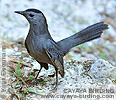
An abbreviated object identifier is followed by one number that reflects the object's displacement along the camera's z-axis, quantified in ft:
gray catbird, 26.13
